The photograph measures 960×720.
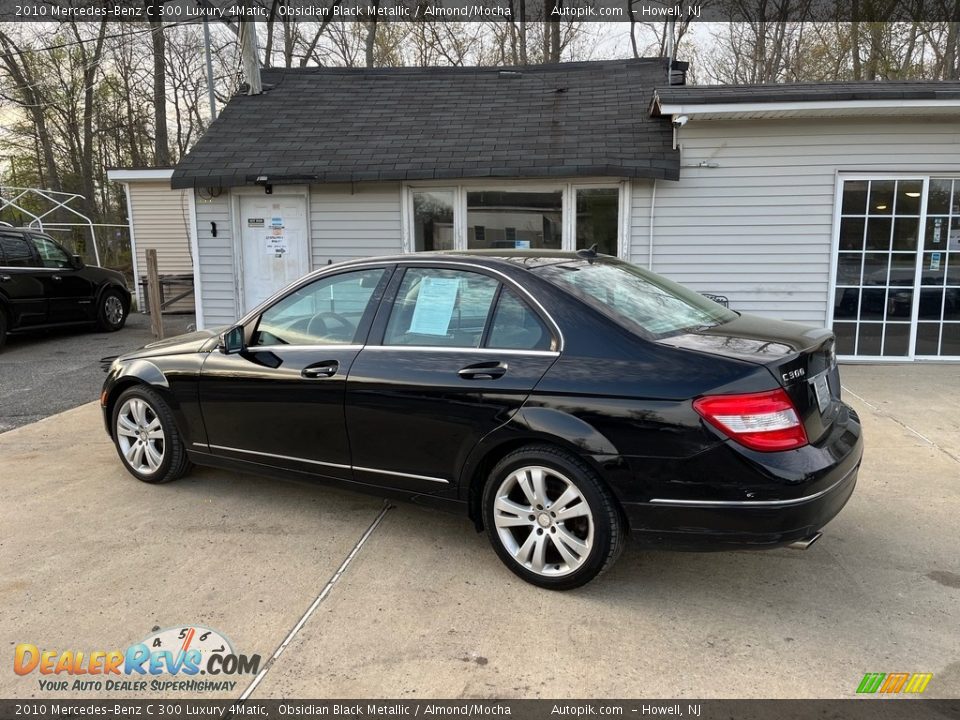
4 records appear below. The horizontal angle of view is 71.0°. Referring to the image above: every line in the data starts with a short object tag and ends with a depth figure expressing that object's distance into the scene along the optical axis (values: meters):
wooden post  9.40
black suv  9.83
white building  7.88
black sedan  2.69
